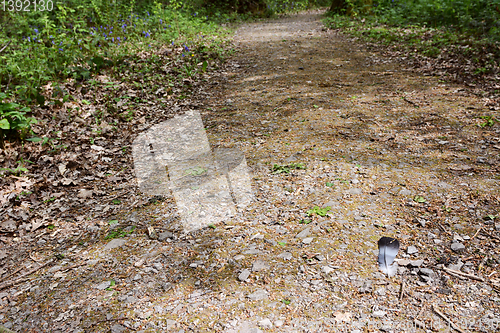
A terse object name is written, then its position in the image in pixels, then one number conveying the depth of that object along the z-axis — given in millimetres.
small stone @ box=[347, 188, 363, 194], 3044
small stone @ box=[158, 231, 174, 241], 2759
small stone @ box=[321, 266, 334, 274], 2230
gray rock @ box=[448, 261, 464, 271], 2184
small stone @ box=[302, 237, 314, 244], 2525
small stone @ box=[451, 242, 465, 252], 2328
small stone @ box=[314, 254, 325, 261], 2343
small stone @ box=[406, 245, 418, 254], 2336
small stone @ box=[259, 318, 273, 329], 1898
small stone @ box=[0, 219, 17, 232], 3080
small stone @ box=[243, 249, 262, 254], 2490
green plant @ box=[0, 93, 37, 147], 4070
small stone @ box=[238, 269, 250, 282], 2257
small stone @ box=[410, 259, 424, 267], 2230
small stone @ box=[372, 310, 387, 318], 1897
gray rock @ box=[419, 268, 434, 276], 2152
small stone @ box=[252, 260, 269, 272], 2325
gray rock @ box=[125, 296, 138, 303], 2174
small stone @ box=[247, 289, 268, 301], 2094
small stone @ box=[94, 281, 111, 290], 2324
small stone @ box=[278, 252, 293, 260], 2400
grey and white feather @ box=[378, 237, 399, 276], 2209
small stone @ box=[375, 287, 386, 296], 2037
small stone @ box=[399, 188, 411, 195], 2979
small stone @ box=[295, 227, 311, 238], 2601
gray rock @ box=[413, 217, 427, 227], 2604
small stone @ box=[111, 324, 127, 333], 1953
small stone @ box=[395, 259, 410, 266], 2236
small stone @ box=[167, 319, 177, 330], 1957
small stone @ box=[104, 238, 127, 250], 2742
